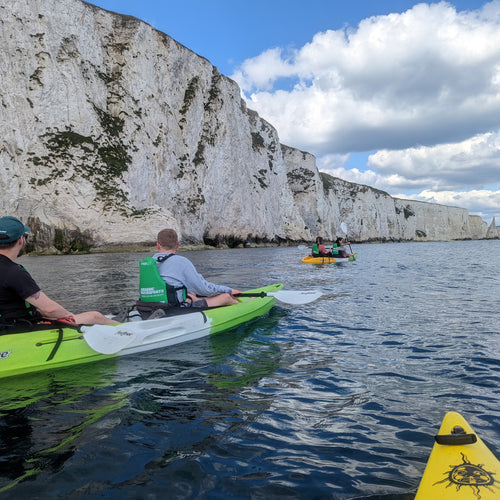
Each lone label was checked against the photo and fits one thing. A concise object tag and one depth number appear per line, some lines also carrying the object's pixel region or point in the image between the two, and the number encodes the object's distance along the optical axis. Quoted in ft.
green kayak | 14.89
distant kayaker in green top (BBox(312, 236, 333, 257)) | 74.81
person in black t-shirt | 13.60
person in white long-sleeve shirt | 19.47
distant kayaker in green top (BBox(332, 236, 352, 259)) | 77.00
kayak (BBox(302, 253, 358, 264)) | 73.41
